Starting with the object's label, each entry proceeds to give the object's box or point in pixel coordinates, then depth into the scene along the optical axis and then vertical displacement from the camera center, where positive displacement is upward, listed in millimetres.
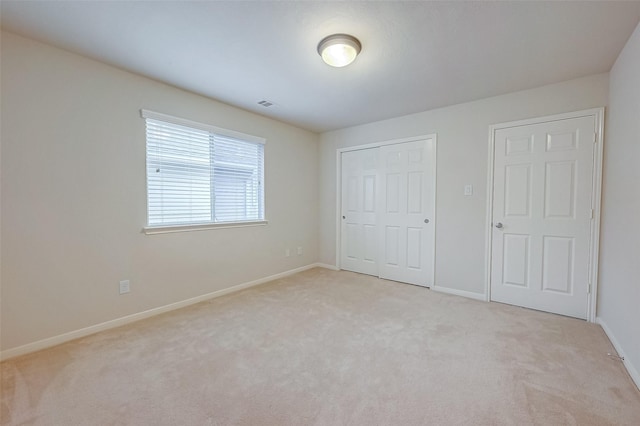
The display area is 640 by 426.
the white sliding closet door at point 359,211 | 4281 -80
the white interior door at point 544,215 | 2691 -66
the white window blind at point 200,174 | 2828 +364
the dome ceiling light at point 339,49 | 2004 +1207
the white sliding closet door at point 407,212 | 3701 -70
